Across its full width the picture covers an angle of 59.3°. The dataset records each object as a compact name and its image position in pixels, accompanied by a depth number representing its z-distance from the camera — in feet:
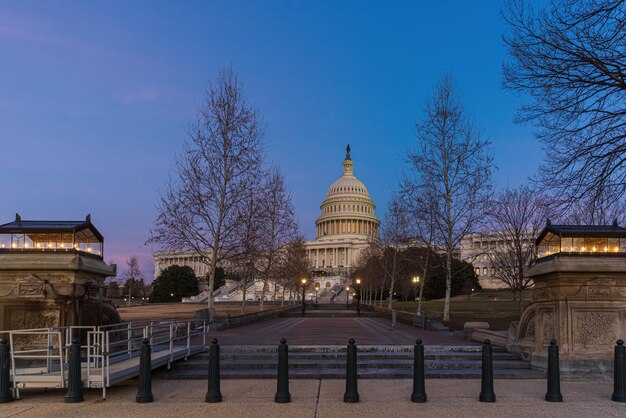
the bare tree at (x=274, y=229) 130.31
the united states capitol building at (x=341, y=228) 528.09
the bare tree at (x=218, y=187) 96.07
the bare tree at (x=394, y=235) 154.40
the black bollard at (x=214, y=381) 32.83
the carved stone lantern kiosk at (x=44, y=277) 38.55
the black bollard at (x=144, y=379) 32.34
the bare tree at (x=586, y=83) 43.19
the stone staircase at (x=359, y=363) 41.88
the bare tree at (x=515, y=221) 104.83
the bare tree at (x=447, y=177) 96.17
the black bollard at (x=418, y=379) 32.73
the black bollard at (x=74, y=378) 30.89
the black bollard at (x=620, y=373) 32.55
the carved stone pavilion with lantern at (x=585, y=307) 39.93
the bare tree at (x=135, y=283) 386.71
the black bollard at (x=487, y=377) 32.48
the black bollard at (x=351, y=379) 32.68
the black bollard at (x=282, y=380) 32.83
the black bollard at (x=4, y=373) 31.78
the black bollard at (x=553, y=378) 32.30
